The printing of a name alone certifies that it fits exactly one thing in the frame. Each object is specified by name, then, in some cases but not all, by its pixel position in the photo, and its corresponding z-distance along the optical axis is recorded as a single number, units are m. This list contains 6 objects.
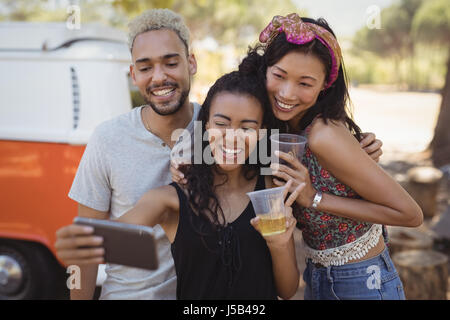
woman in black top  1.91
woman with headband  1.96
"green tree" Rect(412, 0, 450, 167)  9.38
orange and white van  3.45
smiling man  2.23
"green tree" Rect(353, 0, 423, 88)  36.28
